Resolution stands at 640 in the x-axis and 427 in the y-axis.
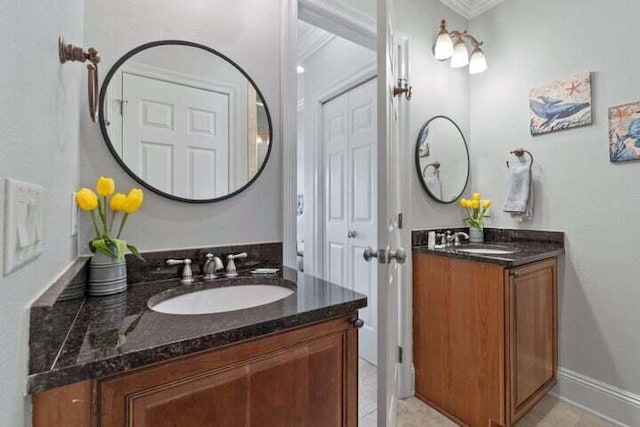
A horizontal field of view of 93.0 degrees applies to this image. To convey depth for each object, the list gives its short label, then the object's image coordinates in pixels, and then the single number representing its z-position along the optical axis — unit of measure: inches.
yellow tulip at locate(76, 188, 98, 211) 35.1
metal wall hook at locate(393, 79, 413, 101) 57.2
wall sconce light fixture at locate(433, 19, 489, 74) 79.7
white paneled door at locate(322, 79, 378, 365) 90.5
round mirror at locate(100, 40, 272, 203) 43.9
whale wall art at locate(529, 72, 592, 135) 71.0
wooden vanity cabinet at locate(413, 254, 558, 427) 58.6
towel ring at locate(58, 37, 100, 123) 28.3
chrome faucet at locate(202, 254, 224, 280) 46.4
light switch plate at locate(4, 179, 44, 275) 15.6
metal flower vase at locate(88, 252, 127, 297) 35.4
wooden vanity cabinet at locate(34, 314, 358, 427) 21.6
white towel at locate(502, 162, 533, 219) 79.4
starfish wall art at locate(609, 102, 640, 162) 63.2
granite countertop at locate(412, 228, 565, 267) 61.1
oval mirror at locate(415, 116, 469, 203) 80.9
